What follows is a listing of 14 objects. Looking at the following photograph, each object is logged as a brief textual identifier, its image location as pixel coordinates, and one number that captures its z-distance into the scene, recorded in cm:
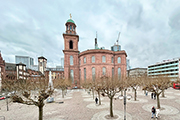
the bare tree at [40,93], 939
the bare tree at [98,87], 1405
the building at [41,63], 8800
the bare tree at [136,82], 2217
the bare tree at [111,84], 1264
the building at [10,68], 5359
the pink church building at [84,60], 4700
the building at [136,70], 12469
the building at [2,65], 3944
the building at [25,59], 18028
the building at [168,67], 5967
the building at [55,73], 8629
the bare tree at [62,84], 2633
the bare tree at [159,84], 1614
